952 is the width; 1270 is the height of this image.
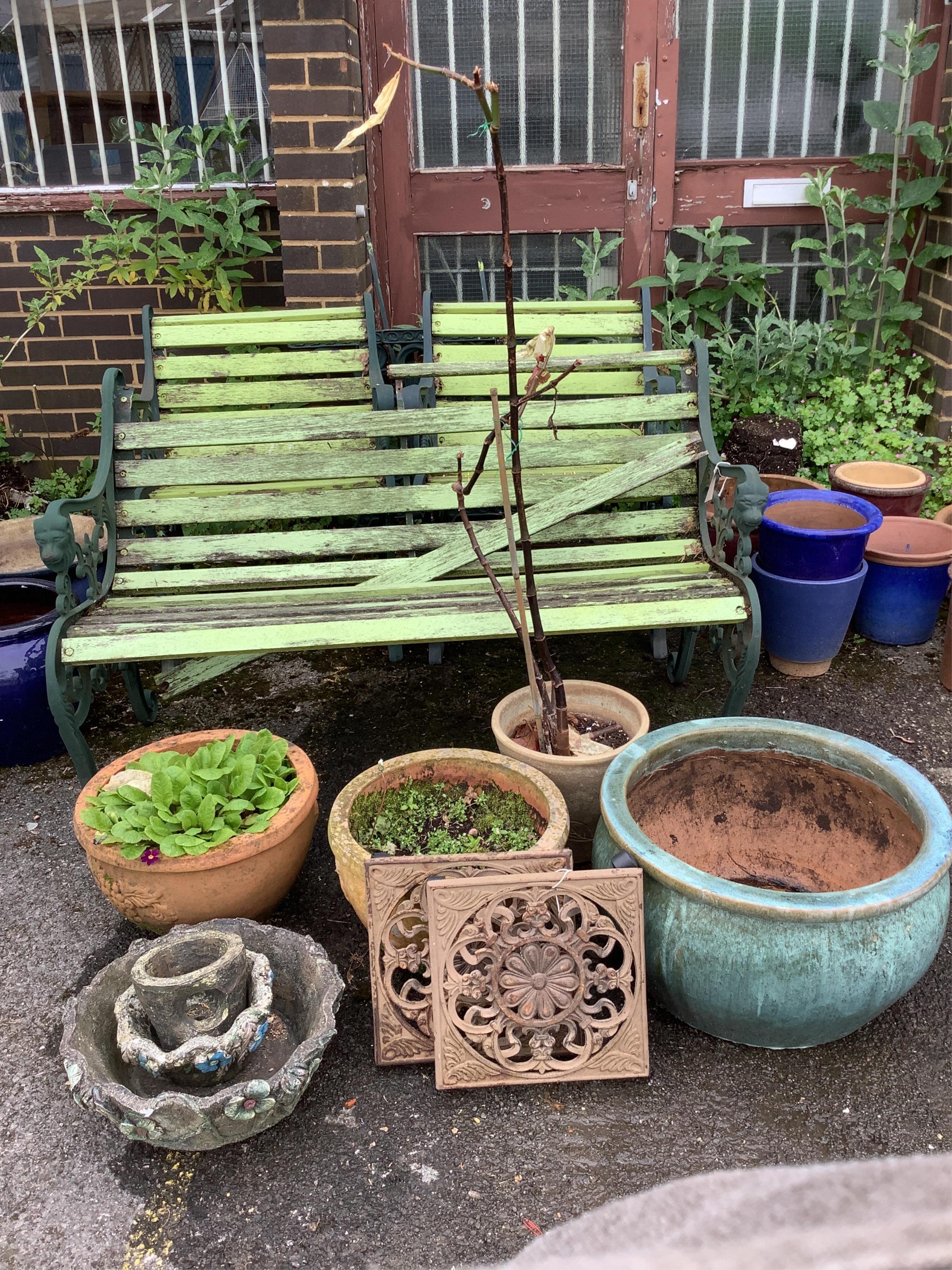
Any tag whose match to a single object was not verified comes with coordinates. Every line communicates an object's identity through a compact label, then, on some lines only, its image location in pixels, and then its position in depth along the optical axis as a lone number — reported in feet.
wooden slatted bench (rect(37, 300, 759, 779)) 10.32
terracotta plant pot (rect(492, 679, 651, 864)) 9.07
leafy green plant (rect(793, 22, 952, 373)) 15.53
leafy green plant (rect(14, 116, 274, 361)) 15.35
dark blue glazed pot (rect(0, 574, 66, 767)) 10.99
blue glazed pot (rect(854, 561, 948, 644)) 13.44
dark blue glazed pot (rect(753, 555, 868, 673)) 12.60
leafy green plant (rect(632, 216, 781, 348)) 16.17
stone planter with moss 8.38
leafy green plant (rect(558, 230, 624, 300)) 16.15
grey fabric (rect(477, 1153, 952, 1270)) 1.35
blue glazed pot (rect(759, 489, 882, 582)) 12.48
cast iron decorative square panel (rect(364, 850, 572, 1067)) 7.50
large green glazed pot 6.77
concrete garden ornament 6.50
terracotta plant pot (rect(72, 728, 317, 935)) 8.13
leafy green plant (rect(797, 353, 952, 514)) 15.80
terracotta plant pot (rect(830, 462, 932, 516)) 14.28
